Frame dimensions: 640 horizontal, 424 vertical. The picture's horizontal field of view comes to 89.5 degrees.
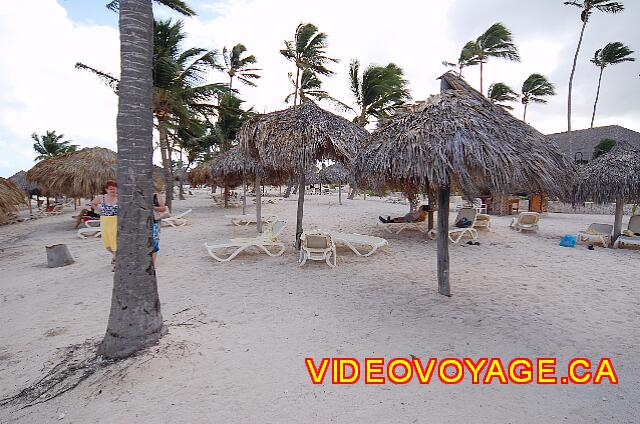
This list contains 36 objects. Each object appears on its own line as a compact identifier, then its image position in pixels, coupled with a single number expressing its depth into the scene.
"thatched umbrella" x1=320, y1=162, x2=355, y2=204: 23.22
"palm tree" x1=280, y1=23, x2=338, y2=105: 21.70
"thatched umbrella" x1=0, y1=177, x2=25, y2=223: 11.68
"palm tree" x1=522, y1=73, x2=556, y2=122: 22.42
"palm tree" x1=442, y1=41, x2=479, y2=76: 21.62
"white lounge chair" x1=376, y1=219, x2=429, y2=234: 10.38
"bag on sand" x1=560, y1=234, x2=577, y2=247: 8.61
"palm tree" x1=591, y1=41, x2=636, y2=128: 22.80
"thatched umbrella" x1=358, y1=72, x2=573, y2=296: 3.63
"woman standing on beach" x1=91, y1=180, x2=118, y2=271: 5.62
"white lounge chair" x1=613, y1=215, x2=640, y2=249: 8.21
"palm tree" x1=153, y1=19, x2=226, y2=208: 13.29
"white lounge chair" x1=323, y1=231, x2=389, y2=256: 7.32
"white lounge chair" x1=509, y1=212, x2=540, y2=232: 10.43
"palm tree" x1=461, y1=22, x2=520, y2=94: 19.80
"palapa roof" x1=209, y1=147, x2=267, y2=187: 14.49
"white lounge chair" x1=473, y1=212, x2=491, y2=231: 10.45
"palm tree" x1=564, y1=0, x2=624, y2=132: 18.08
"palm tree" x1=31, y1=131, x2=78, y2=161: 44.59
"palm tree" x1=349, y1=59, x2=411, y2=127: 20.44
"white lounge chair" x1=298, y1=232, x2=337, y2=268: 6.43
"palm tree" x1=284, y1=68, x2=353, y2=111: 23.40
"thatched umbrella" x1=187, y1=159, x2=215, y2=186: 18.36
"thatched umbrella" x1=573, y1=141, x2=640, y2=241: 8.16
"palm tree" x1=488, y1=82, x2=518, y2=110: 18.81
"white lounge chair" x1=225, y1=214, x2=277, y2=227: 11.80
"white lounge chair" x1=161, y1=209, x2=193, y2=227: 11.62
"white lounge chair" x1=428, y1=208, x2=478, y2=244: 8.91
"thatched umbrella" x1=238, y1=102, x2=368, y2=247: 6.58
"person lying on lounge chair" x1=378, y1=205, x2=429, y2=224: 10.41
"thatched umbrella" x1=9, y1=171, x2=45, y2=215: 22.66
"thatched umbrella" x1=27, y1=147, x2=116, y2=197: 13.64
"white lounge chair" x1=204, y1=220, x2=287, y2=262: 6.79
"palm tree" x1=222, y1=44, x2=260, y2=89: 25.08
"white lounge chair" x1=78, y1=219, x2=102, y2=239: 9.79
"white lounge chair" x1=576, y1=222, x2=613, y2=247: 8.70
